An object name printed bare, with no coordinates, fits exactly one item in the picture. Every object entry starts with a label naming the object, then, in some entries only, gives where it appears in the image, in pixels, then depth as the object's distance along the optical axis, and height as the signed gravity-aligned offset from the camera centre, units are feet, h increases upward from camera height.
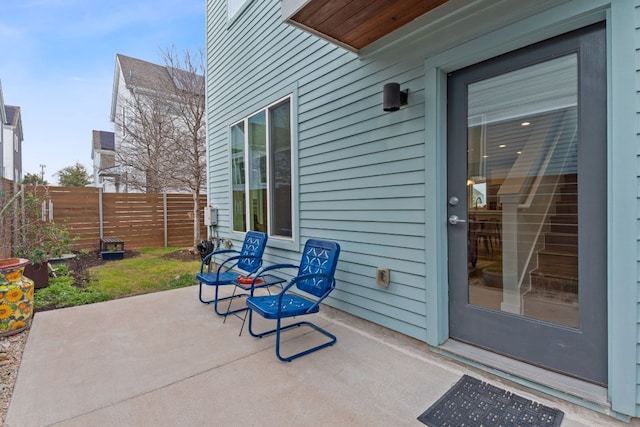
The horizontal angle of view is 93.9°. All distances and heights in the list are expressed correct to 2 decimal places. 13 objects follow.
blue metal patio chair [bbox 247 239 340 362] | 7.77 -2.60
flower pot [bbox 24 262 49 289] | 14.10 -2.99
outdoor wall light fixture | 7.91 +2.97
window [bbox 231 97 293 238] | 13.14 +1.87
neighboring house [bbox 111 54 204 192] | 32.07 +11.47
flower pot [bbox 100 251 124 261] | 22.41 -3.39
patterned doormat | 5.31 -3.82
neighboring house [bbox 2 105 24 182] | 41.63 +10.99
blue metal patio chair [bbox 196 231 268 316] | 10.98 -2.34
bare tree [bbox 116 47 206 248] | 29.07 +8.60
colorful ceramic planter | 9.33 -2.83
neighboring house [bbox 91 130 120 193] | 53.34 +10.85
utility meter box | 19.07 -0.41
